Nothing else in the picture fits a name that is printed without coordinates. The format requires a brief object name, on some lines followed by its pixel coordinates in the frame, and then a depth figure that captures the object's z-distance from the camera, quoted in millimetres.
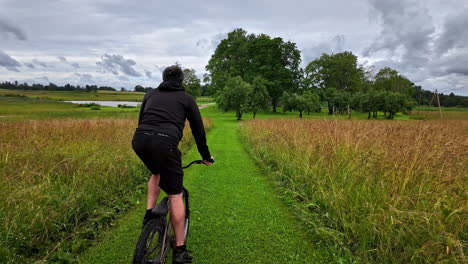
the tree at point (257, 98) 29828
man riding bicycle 2201
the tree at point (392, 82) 63125
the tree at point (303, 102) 34781
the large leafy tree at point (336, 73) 51969
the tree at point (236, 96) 28594
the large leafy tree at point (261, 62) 43844
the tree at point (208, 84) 44812
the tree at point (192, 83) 57625
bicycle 1987
